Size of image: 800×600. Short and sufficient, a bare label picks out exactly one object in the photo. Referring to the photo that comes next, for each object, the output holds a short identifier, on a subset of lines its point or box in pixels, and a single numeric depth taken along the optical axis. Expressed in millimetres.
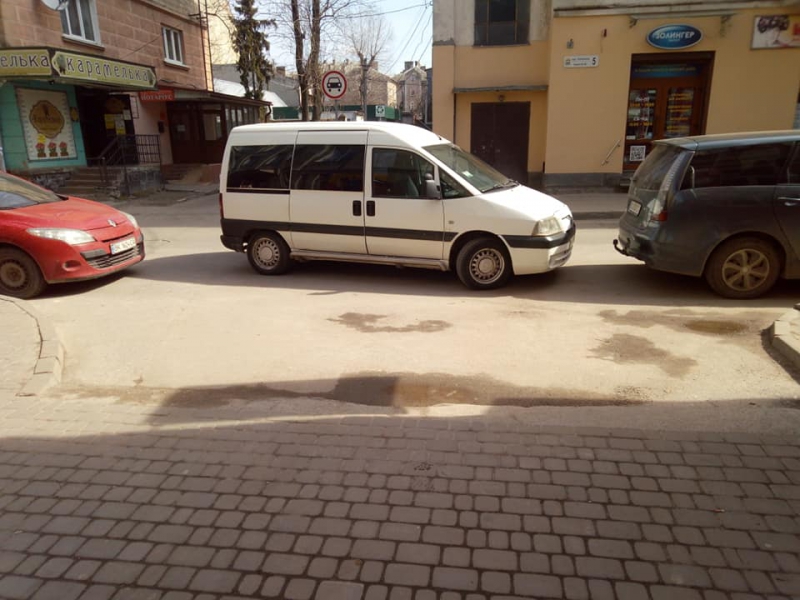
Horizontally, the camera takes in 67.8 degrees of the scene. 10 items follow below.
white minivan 7309
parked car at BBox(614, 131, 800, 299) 6508
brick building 16031
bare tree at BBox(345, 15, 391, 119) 31180
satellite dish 16703
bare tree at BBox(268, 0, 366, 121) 20891
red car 7488
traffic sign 13664
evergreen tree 33781
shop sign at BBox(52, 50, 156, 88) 15289
